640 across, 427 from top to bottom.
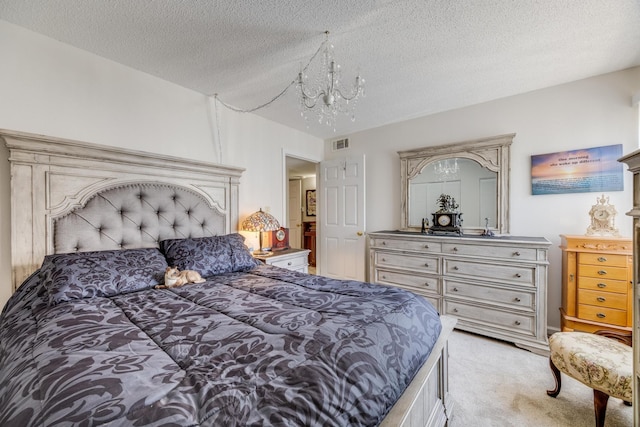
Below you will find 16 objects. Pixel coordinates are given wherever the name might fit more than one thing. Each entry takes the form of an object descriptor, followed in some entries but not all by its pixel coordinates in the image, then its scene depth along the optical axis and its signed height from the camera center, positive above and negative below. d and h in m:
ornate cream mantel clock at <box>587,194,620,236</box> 2.23 -0.07
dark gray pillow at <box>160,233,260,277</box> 1.98 -0.34
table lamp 2.88 -0.13
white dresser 2.33 -0.68
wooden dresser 2.06 -0.59
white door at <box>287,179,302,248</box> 6.49 -0.01
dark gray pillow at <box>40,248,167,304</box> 1.41 -0.36
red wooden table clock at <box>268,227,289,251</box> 3.22 -0.34
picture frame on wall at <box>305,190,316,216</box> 6.43 +0.22
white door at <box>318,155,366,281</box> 3.77 -0.10
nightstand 2.75 -0.52
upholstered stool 1.34 -0.84
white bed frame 1.45 +0.18
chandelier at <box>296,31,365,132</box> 2.00 +1.24
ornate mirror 2.89 +0.37
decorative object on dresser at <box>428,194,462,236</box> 3.04 -0.09
